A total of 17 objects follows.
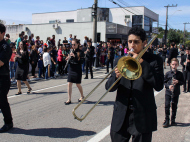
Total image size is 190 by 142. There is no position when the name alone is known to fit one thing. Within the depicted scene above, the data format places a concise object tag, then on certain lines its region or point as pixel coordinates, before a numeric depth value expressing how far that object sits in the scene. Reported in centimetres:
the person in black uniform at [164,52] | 1747
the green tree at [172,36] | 5784
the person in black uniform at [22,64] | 807
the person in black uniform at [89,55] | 1272
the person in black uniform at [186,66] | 913
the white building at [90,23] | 3002
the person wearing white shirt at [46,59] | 1227
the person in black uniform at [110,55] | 1417
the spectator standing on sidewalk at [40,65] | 1282
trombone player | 248
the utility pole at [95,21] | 1816
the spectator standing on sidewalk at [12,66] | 1135
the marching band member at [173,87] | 519
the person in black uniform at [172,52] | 1405
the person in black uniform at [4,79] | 470
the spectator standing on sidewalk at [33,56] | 1251
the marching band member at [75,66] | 699
